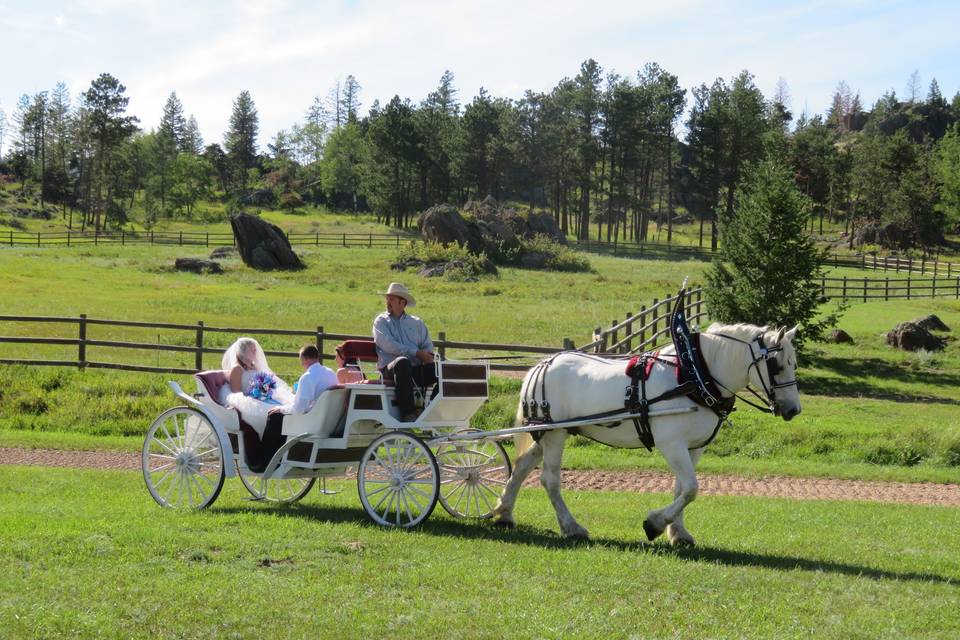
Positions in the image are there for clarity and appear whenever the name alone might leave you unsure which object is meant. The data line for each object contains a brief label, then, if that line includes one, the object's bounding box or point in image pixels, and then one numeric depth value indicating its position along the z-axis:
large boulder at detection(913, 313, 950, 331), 36.36
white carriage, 9.88
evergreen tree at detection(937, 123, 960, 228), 88.88
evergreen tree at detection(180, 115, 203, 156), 153.25
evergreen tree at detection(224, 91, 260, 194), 143.12
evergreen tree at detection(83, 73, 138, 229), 88.94
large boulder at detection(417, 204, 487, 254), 61.12
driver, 10.09
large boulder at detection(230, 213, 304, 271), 56.59
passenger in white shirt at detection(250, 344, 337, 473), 10.29
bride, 10.79
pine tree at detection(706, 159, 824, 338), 29.05
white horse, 9.10
